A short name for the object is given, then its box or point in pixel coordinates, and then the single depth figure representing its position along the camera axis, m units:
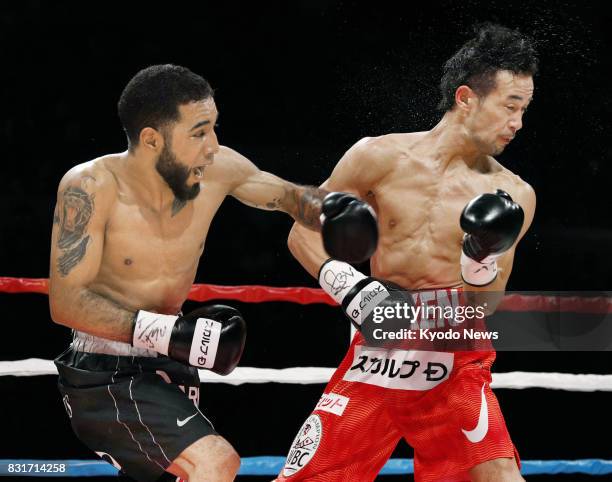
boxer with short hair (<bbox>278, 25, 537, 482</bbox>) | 2.87
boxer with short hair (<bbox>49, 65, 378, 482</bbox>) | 2.74
